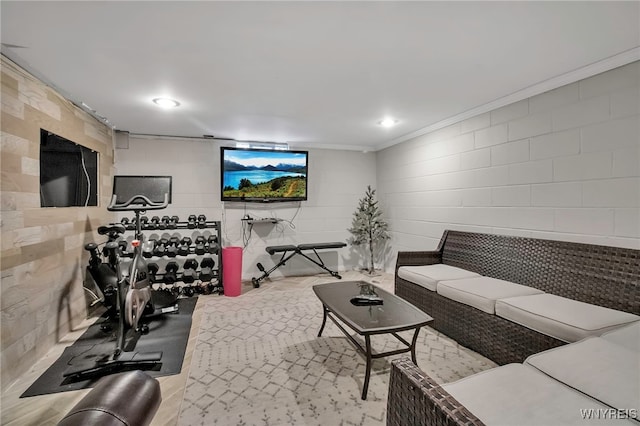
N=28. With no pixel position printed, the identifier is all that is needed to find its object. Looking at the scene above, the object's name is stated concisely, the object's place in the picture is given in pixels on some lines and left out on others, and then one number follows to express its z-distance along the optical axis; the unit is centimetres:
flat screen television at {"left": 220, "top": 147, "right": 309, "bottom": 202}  457
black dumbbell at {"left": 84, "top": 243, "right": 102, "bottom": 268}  286
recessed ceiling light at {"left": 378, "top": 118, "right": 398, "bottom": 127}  376
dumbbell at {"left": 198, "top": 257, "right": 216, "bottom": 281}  389
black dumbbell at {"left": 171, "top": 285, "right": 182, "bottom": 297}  379
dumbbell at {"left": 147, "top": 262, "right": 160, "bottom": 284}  356
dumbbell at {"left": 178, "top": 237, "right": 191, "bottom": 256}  387
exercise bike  215
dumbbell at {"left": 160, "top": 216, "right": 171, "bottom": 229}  391
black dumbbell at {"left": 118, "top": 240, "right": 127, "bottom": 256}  353
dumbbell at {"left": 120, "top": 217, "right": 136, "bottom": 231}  378
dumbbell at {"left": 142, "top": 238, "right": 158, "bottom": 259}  380
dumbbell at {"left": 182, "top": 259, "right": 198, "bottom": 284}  369
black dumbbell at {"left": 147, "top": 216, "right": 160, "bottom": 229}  380
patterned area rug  169
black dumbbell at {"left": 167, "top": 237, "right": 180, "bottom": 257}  383
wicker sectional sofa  109
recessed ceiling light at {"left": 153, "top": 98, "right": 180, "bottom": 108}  298
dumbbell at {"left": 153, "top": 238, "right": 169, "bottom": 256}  381
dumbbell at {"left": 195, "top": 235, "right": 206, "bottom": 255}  396
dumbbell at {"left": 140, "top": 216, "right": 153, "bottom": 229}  380
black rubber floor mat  198
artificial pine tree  511
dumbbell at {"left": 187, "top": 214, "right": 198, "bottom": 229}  410
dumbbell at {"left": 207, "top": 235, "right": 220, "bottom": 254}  398
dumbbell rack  372
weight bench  450
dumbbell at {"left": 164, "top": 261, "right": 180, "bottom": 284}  367
